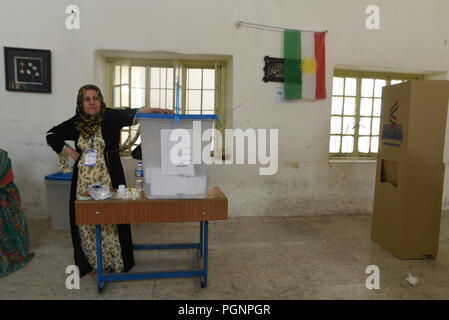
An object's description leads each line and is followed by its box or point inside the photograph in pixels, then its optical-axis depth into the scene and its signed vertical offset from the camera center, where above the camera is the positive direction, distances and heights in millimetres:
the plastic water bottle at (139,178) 2344 -415
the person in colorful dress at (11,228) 2527 -900
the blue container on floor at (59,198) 3441 -846
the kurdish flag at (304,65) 3918 +853
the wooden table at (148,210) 2037 -571
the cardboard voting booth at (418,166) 2818 -309
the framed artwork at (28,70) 3564 +641
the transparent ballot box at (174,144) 1967 -108
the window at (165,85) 4094 +585
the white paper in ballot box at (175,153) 1980 -166
